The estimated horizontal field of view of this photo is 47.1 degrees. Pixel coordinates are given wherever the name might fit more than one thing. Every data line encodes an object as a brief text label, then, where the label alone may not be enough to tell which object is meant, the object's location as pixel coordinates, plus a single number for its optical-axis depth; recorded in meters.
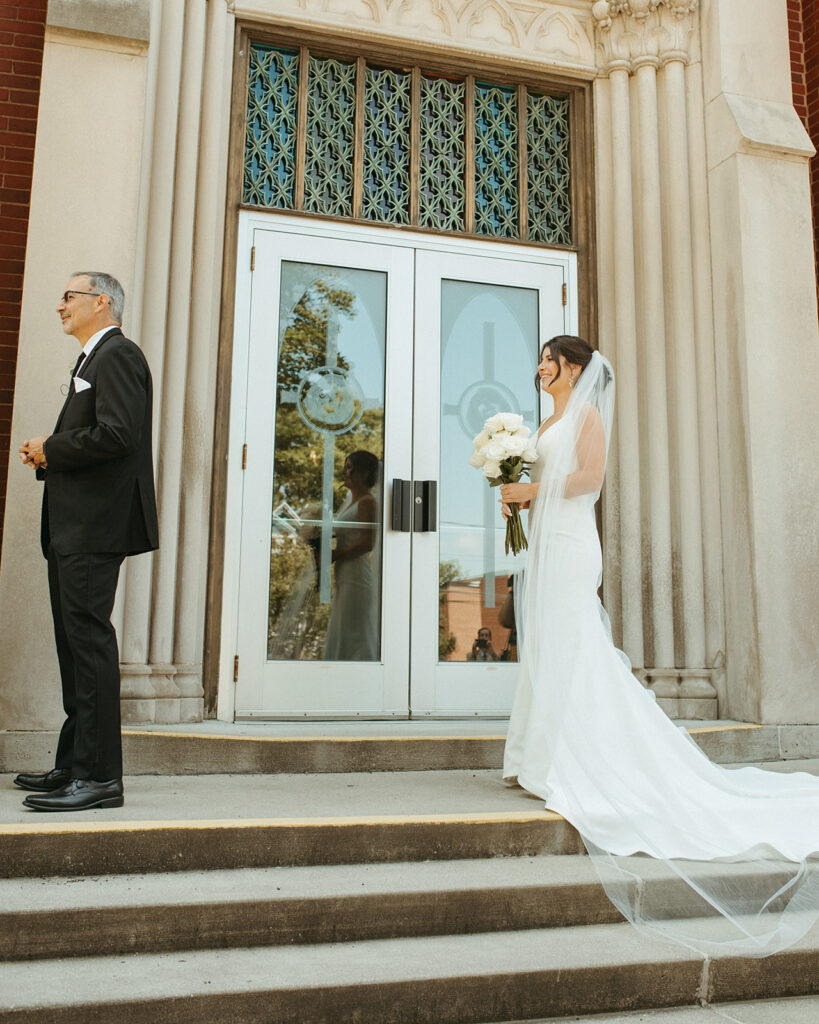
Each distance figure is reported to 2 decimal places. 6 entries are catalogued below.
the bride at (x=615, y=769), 3.20
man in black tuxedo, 3.54
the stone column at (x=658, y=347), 5.96
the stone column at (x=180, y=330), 5.07
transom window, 6.00
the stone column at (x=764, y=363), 5.62
